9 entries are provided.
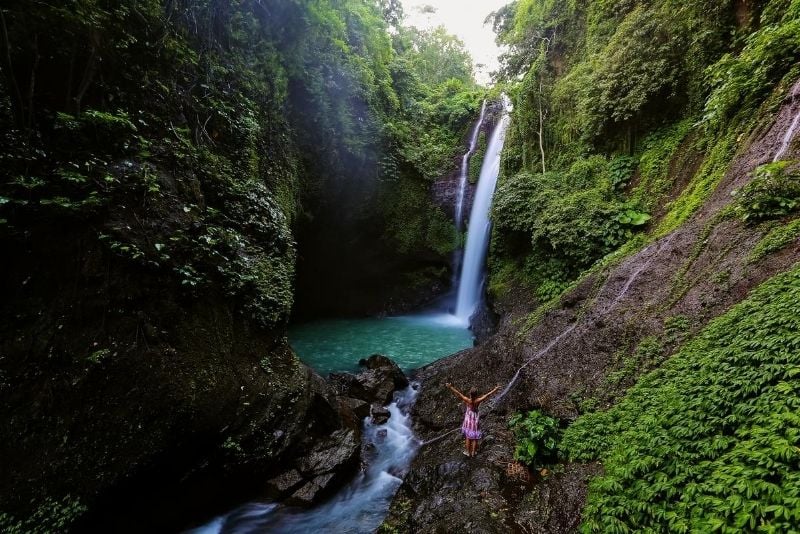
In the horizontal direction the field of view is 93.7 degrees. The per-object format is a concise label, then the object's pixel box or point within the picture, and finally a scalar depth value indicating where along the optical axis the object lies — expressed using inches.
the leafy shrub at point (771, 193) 180.3
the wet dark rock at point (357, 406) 299.3
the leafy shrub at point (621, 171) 354.0
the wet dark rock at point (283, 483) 218.7
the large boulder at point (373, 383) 328.5
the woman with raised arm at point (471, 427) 211.3
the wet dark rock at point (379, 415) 295.9
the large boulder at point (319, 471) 218.7
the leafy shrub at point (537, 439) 184.9
